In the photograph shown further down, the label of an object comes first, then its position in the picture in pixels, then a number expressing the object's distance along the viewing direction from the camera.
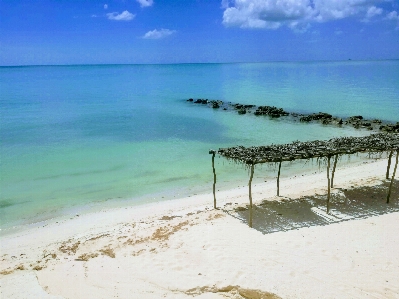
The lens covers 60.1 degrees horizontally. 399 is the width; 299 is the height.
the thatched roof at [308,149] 10.45
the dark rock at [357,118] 30.62
